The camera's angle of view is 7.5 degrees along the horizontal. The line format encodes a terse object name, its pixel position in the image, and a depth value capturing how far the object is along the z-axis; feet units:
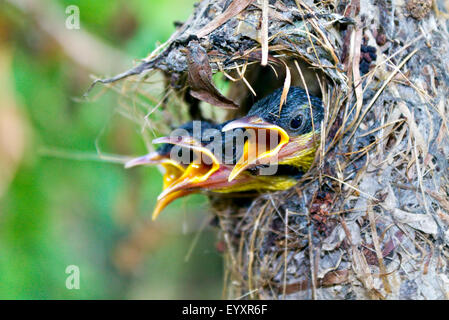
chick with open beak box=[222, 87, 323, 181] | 2.54
